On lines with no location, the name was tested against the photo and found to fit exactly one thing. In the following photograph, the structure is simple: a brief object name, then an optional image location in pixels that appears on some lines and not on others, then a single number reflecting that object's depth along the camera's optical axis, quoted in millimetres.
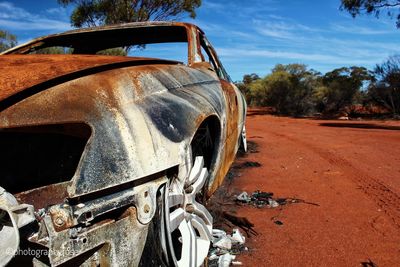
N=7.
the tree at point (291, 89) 26297
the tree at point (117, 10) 17688
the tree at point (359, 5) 16389
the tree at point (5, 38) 20344
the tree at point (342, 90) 25328
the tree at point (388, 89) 21578
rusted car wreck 1455
